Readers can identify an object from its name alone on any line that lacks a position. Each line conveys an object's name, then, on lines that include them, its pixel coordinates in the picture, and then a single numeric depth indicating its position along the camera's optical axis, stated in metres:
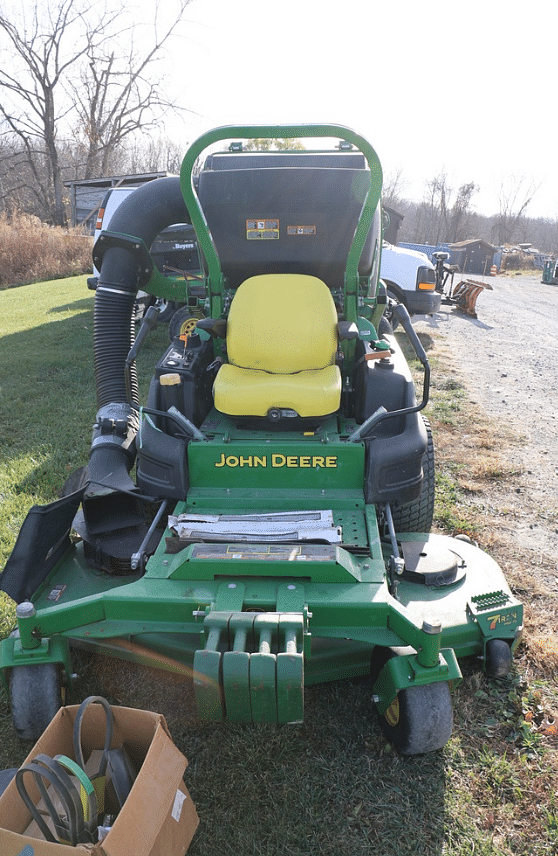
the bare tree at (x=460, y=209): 49.28
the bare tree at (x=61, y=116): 27.02
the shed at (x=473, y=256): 28.59
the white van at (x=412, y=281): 9.10
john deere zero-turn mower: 2.40
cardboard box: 1.65
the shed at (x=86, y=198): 17.08
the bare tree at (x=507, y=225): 53.34
